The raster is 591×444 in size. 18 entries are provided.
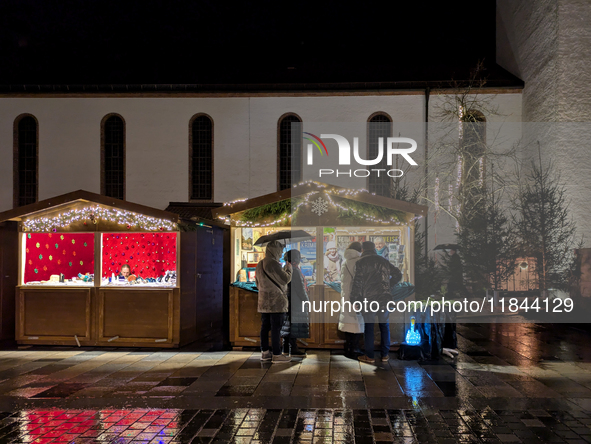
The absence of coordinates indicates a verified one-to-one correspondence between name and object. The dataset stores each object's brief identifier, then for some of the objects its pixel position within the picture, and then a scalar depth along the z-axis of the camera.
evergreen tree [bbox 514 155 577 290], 18.31
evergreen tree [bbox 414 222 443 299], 17.89
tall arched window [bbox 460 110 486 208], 20.97
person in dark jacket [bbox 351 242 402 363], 8.51
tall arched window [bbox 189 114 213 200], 22.66
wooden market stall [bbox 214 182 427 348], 9.69
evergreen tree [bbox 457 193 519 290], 18.55
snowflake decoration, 9.99
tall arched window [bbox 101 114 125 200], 22.83
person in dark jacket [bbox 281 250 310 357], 8.95
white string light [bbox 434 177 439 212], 21.56
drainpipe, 21.33
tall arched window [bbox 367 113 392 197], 22.50
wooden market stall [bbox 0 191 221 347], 9.86
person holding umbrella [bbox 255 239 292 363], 8.55
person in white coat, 8.58
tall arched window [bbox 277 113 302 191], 22.53
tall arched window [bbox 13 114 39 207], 22.80
